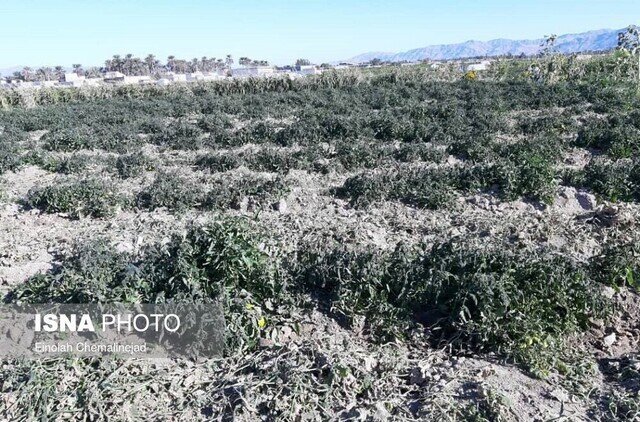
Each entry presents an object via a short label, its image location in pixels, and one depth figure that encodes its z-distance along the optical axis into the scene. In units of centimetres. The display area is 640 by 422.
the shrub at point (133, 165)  955
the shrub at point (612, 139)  961
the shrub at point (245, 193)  751
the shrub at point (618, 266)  470
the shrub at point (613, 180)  737
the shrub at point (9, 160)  1024
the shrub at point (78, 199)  738
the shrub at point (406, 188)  725
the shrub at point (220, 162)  961
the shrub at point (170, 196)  753
